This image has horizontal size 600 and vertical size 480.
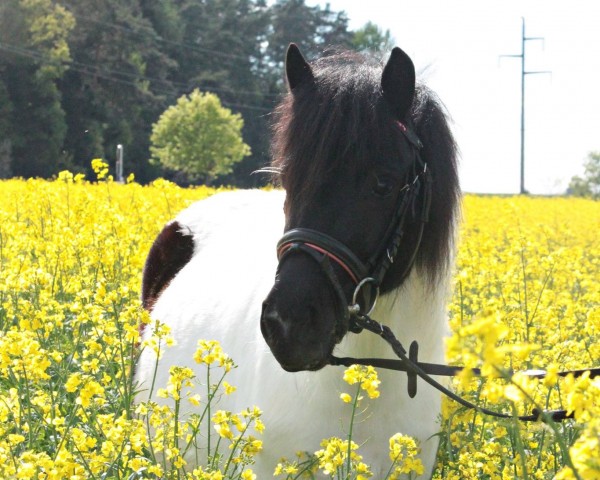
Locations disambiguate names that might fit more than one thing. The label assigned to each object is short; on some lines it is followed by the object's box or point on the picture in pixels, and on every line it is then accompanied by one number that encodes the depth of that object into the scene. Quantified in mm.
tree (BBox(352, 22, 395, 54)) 81775
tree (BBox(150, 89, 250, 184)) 50812
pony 2494
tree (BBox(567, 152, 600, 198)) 57022
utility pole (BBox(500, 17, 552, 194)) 38656
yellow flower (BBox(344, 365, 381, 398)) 2322
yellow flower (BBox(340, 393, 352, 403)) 2424
